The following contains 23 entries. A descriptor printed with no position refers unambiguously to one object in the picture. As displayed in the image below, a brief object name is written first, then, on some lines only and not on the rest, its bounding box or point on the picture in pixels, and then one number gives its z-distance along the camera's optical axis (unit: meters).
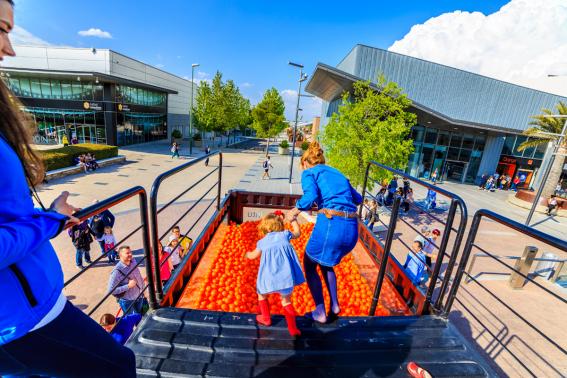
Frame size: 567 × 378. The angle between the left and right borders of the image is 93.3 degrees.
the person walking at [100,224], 7.51
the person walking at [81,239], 7.07
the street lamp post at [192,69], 31.09
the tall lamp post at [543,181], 14.16
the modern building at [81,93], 27.77
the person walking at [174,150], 26.38
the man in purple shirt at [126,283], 4.46
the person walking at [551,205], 18.95
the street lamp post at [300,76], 19.54
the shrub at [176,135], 39.44
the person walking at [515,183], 27.56
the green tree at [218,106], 34.25
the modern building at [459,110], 25.27
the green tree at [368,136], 11.96
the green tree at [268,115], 33.69
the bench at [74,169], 16.22
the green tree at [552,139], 20.14
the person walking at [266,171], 20.18
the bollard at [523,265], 7.66
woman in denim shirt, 2.83
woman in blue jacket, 1.08
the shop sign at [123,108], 28.88
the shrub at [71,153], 16.69
